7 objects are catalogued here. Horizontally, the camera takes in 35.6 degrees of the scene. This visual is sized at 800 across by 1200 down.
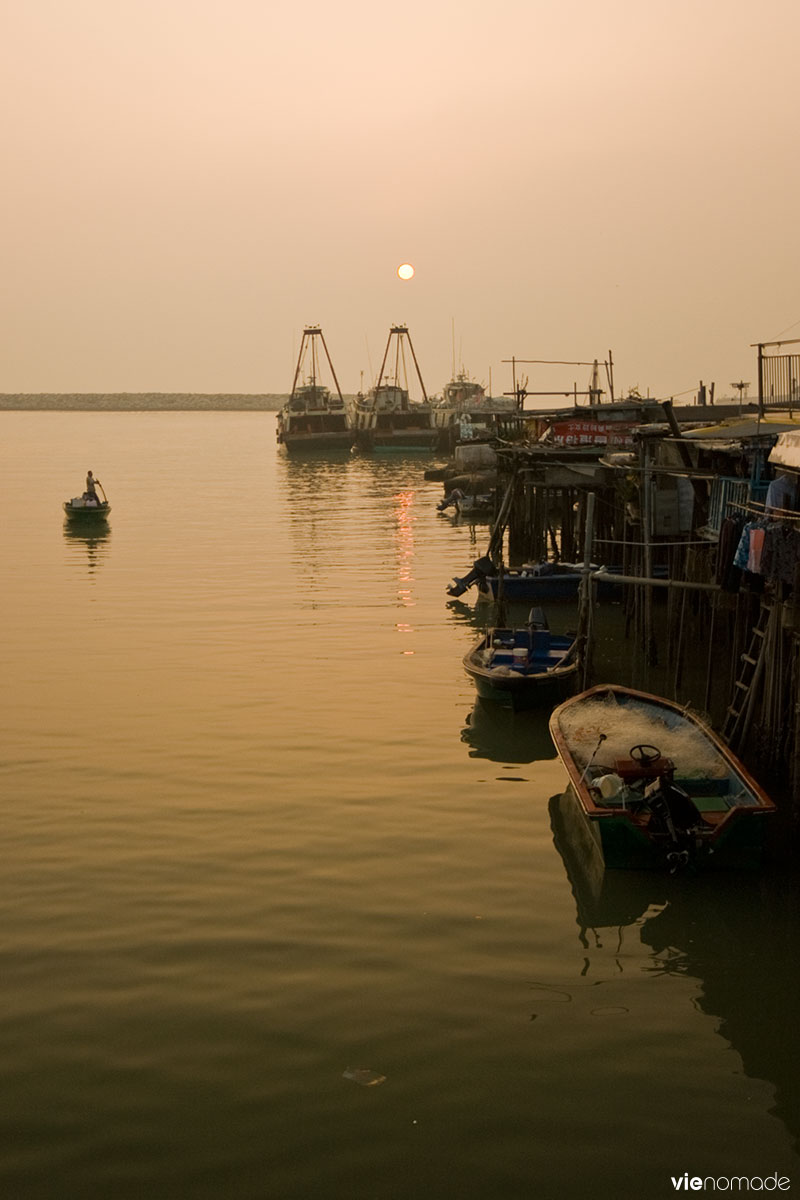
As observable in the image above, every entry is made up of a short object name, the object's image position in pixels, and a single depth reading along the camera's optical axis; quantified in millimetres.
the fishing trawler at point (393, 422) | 107938
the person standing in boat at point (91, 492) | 47750
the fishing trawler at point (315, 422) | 109188
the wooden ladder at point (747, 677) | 15711
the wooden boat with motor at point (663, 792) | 12523
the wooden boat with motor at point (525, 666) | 19188
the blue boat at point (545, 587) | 29203
